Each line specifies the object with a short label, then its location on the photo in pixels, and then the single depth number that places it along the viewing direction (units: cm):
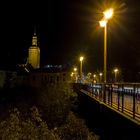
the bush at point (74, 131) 1587
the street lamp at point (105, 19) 2002
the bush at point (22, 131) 1130
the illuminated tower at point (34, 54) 15338
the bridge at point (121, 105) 1202
